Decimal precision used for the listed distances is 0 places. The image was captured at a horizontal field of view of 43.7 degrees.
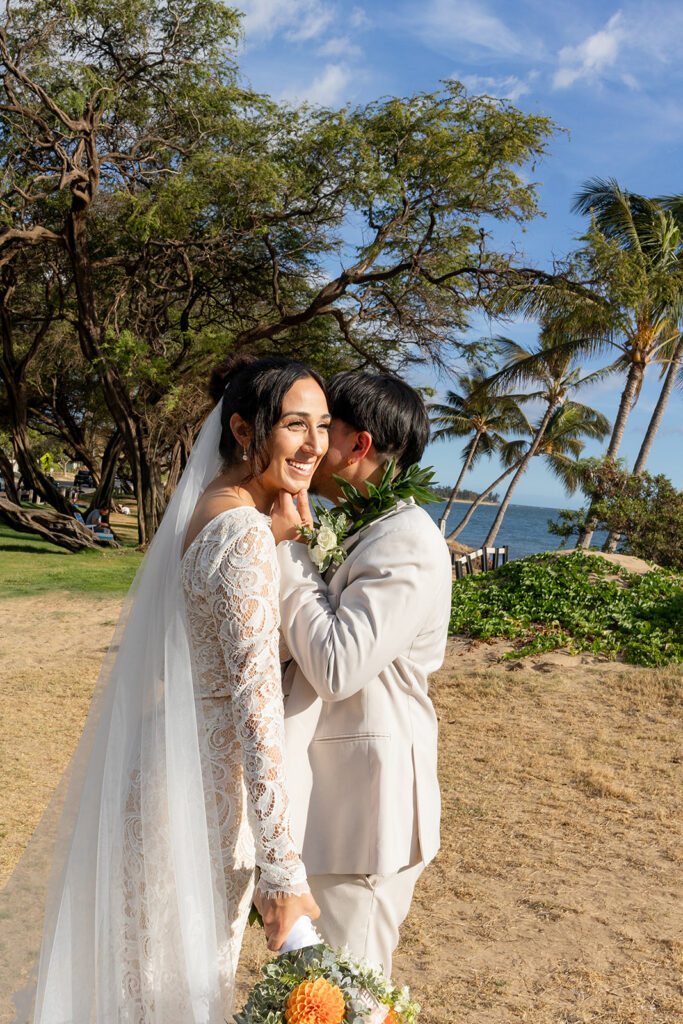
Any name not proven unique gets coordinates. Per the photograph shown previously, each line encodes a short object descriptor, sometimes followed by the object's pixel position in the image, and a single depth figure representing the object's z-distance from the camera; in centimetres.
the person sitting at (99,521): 2242
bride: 199
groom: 216
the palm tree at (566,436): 3394
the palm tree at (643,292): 1833
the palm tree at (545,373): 2330
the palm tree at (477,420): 3428
